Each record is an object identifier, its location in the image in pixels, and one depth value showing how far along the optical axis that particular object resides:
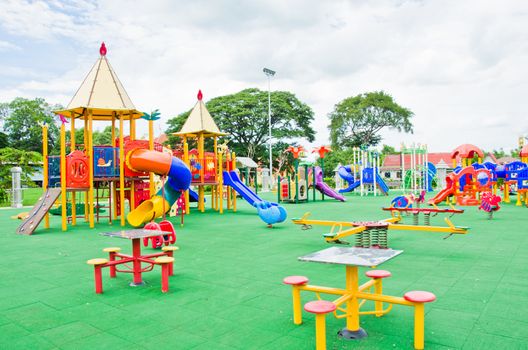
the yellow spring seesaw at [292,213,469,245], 8.36
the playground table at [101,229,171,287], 6.23
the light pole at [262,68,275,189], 36.37
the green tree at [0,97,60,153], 59.47
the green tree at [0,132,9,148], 43.60
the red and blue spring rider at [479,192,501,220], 14.23
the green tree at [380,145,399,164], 75.56
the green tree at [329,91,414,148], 55.53
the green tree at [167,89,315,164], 44.82
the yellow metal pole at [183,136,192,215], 17.34
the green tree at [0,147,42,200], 25.22
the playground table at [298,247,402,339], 3.93
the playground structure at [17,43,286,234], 12.42
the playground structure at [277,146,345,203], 24.45
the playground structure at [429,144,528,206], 19.45
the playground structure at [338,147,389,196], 30.45
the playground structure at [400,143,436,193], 25.78
